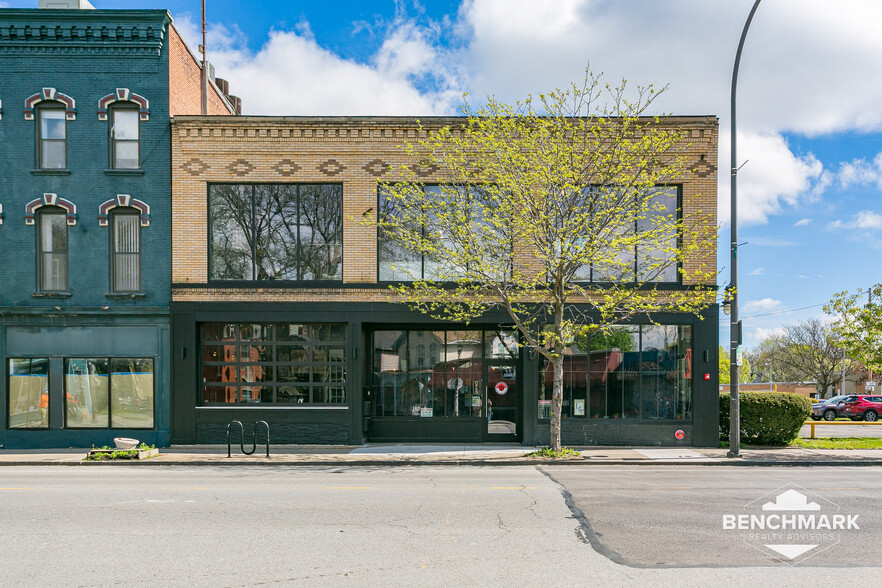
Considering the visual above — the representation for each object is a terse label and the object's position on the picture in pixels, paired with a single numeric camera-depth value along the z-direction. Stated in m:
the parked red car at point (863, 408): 33.81
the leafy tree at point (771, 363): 75.69
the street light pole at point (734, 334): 16.08
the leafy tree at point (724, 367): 50.09
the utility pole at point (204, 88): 21.80
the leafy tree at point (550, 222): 15.79
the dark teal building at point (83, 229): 18.19
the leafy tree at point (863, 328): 18.69
